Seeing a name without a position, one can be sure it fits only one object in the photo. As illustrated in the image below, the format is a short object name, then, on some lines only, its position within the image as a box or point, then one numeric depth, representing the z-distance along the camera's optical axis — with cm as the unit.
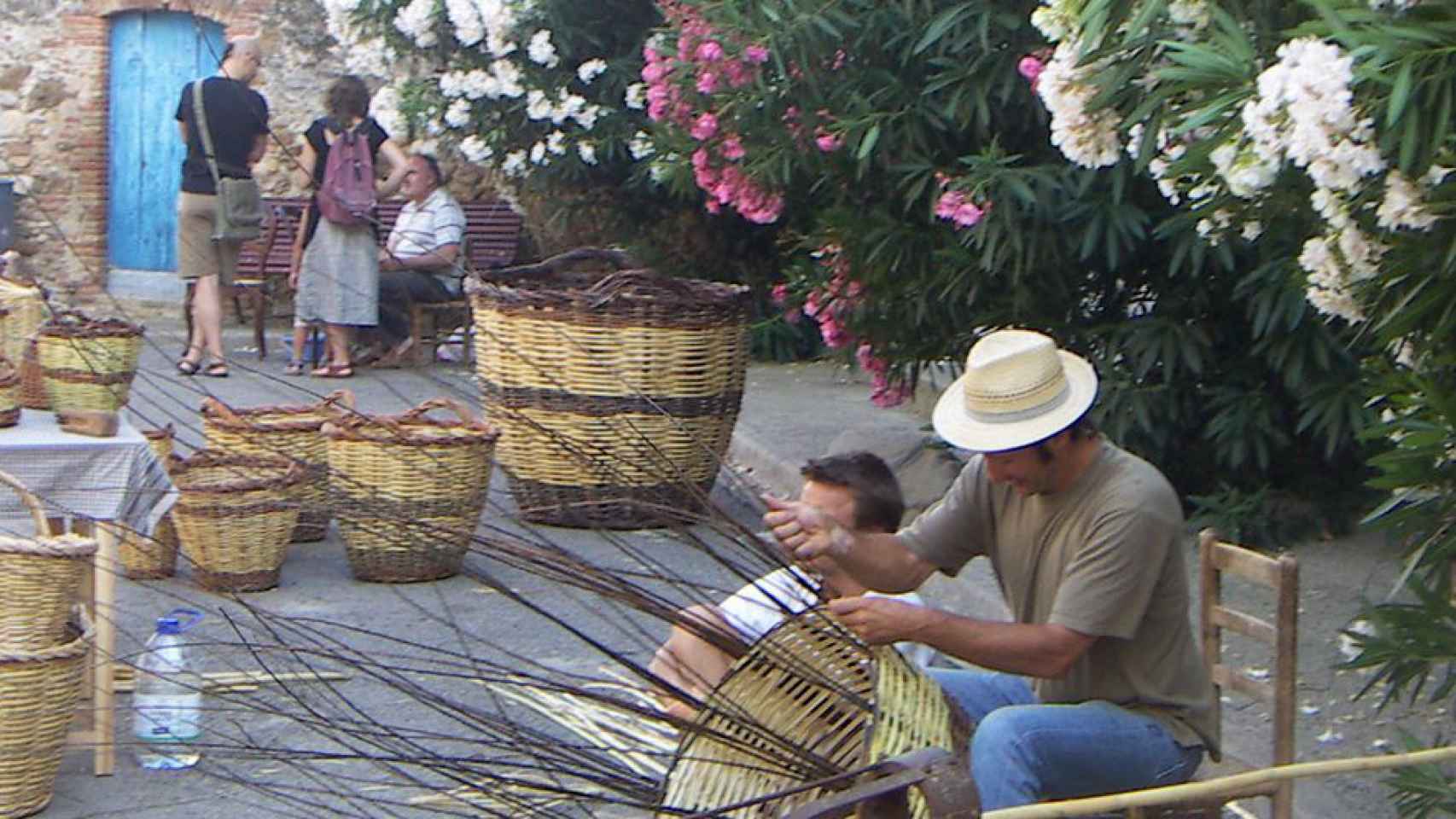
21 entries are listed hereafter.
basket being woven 268
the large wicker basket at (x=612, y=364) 775
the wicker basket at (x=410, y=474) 707
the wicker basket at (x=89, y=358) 673
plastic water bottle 522
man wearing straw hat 351
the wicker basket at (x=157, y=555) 697
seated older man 1171
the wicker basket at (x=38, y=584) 471
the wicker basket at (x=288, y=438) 745
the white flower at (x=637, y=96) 1148
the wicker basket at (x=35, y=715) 480
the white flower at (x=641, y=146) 1114
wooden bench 1412
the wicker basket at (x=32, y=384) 649
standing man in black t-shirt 1150
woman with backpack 1160
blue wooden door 1600
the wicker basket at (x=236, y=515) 688
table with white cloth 531
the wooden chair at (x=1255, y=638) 357
